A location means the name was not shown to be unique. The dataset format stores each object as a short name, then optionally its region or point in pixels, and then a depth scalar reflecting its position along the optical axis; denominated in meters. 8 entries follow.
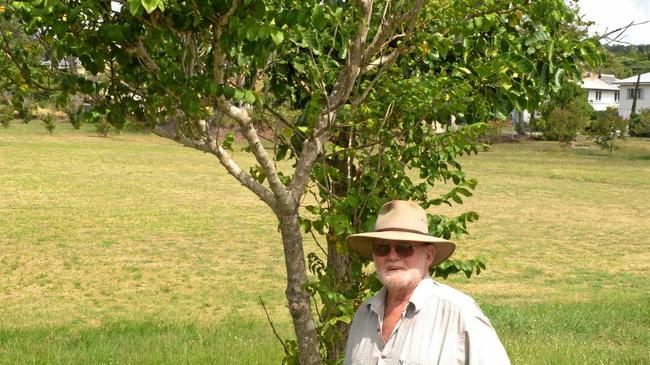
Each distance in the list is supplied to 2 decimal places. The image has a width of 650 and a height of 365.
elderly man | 3.29
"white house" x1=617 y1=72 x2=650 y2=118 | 104.19
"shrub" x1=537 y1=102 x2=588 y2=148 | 67.06
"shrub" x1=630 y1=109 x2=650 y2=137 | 77.33
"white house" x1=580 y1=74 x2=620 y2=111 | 119.81
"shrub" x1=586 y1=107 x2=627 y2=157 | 64.99
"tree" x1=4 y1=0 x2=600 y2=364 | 4.58
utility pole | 97.88
